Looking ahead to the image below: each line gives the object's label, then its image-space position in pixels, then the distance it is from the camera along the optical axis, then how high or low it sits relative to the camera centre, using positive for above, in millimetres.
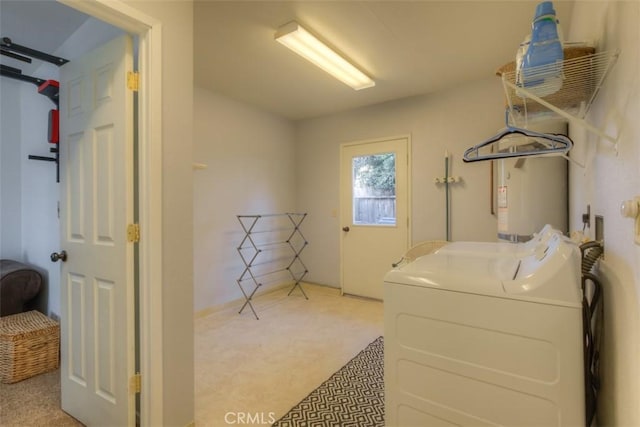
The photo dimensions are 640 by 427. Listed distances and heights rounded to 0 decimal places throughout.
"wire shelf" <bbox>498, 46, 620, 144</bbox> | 975 +465
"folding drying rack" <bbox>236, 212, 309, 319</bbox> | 3927 -576
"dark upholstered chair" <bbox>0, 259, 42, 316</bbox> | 2549 -652
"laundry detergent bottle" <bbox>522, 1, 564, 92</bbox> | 981 +529
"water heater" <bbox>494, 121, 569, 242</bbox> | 2234 +132
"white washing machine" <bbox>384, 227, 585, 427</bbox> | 854 -419
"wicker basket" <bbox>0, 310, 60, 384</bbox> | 2129 -983
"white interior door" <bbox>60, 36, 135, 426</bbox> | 1550 -140
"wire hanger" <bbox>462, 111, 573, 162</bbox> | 1110 +256
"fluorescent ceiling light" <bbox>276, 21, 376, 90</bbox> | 2268 +1356
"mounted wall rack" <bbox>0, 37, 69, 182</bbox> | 2113 +1125
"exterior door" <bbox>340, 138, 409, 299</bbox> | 3875 -12
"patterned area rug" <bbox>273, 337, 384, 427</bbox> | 1748 -1220
